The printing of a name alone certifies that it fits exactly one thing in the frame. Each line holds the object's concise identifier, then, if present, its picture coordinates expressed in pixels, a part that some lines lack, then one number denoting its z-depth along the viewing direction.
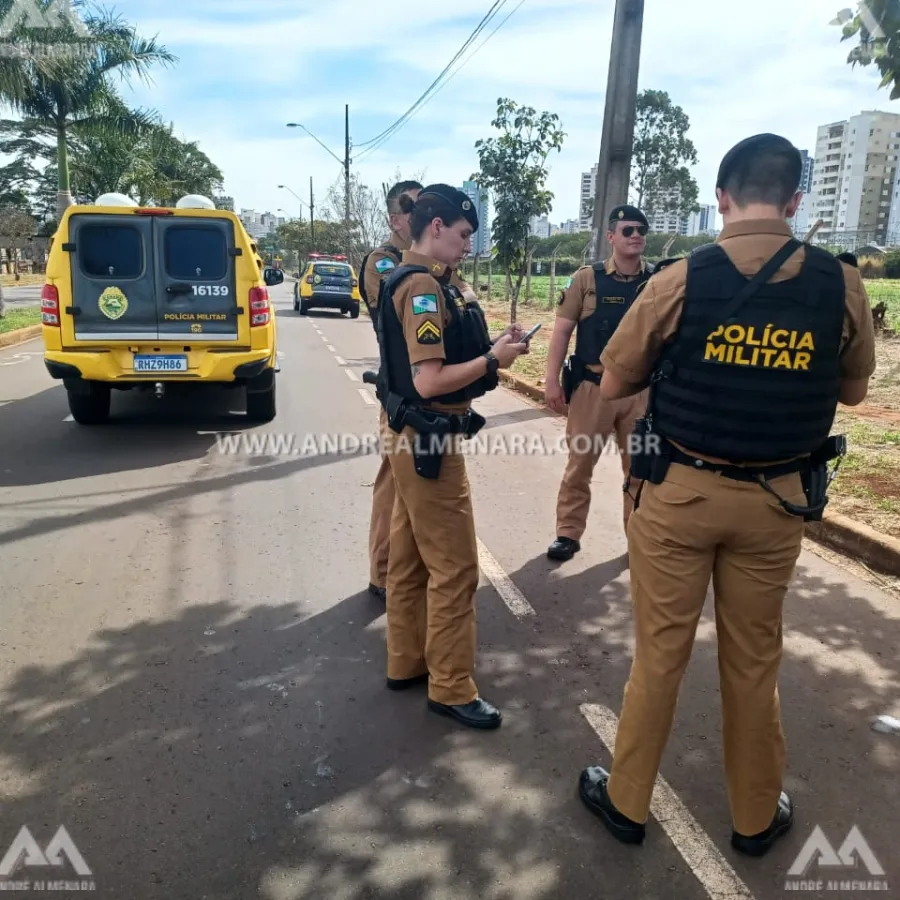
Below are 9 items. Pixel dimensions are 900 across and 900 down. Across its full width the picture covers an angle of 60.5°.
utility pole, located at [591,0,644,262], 7.07
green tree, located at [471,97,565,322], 12.37
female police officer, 2.69
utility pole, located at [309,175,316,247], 58.17
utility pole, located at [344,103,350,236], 31.55
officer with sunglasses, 4.39
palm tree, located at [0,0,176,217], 15.62
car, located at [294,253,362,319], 24.44
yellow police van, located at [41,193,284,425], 6.81
